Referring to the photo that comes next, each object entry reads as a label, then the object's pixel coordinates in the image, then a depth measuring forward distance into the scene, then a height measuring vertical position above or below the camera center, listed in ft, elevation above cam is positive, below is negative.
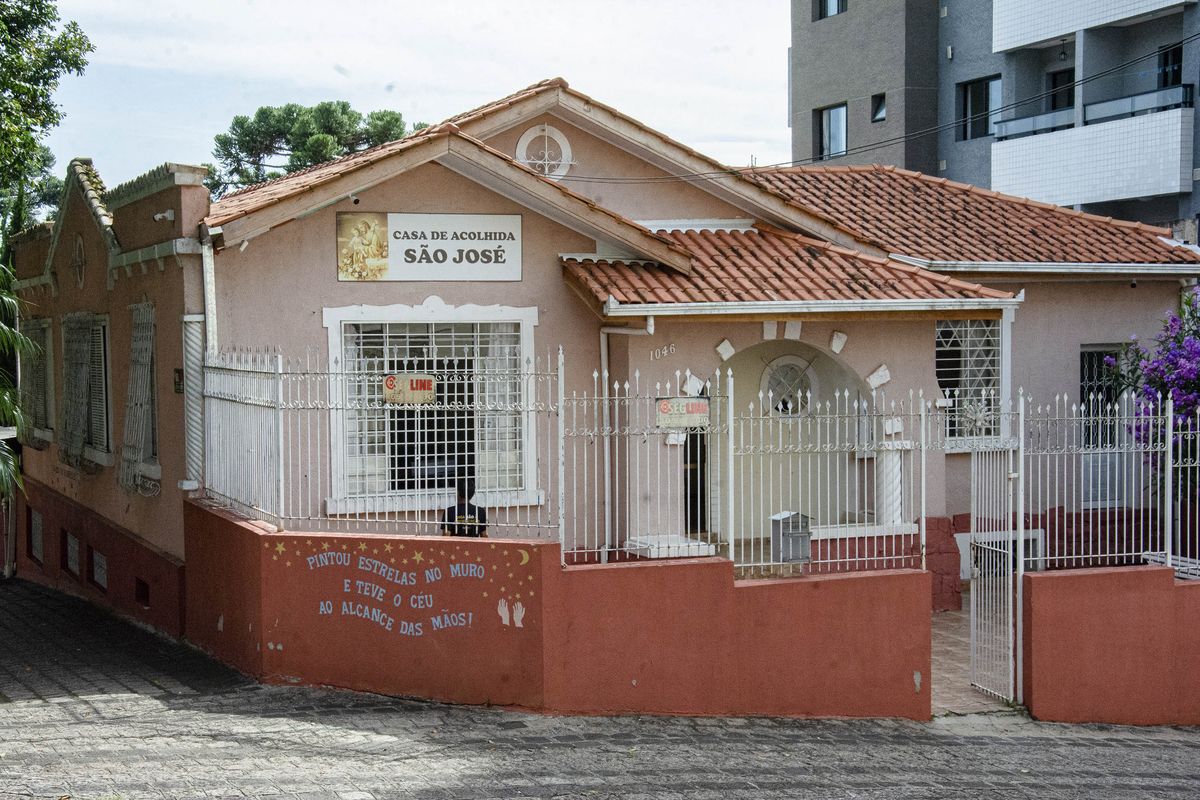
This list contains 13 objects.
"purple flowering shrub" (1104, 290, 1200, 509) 35.40 -0.08
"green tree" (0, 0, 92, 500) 46.79 +13.11
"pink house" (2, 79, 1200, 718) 30.35 -0.18
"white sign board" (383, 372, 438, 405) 30.66 -0.10
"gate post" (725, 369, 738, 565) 30.86 -1.53
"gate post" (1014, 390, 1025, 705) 33.04 -4.25
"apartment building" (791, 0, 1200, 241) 70.44 +17.57
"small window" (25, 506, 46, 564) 54.24 -6.03
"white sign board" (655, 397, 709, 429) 30.60 -0.70
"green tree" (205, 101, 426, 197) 134.21 +25.21
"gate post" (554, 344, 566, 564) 29.35 -1.61
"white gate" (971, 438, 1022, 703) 33.76 -4.78
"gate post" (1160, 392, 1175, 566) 33.53 -2.76
